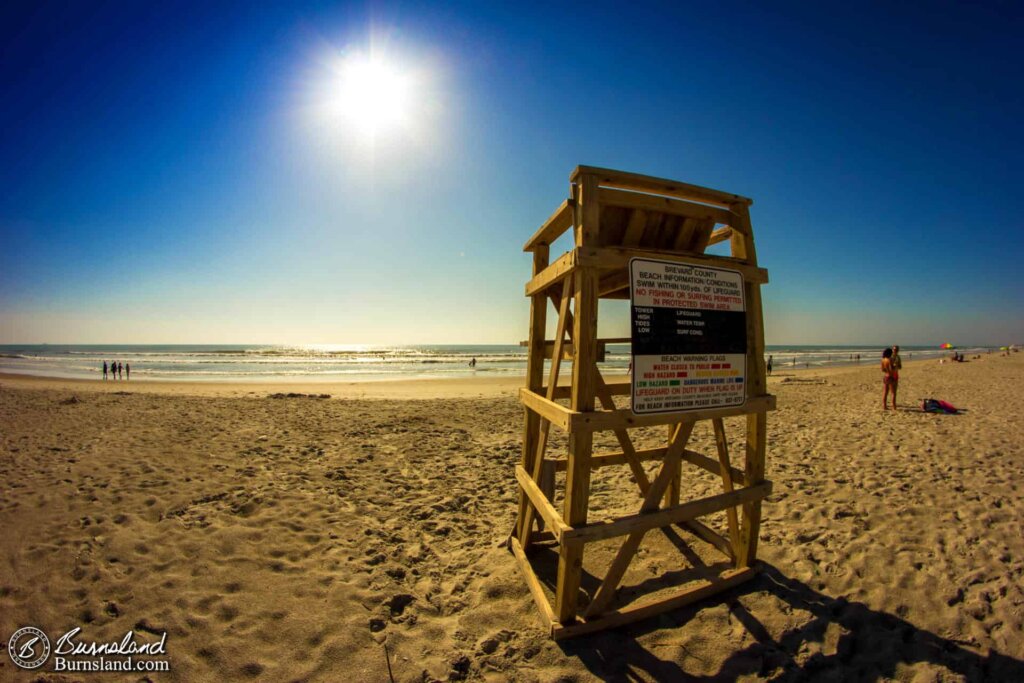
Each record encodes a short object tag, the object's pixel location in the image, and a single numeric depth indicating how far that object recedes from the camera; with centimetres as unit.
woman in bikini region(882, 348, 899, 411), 1173
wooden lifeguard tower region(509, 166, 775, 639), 279
